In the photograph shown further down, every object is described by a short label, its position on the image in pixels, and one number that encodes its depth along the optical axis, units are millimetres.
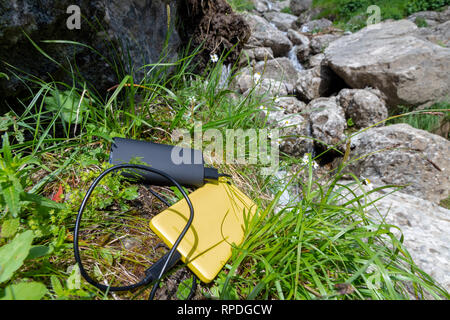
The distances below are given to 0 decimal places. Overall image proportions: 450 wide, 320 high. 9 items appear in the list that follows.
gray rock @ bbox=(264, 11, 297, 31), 9953
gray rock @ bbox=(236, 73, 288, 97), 3633
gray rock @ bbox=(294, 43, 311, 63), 6520
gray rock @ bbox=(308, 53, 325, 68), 6134
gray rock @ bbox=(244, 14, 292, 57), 6273
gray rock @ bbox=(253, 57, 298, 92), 4913
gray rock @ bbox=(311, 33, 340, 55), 6375
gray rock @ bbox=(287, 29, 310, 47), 7340
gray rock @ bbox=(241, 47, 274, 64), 5371
